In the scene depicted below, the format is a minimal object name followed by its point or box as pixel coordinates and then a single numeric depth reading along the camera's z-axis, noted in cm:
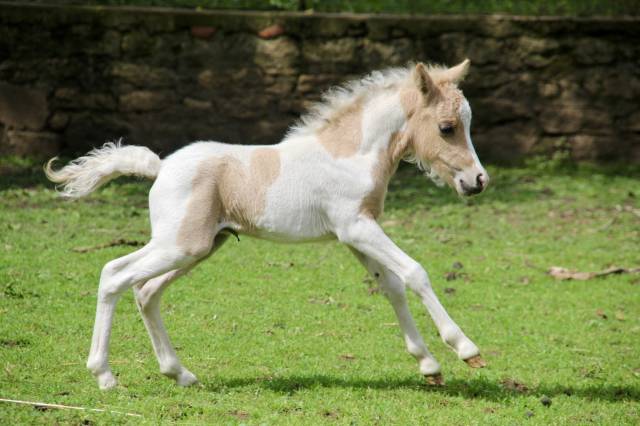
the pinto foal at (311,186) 1143
